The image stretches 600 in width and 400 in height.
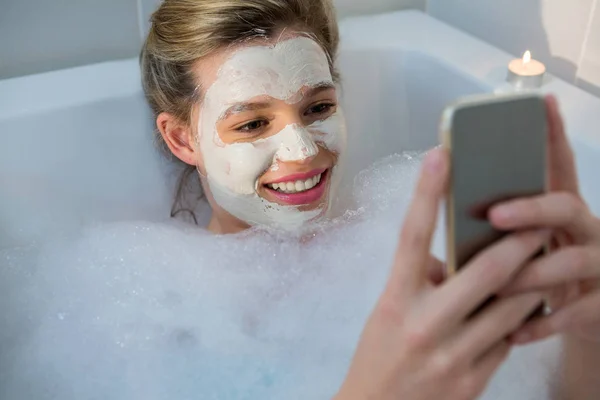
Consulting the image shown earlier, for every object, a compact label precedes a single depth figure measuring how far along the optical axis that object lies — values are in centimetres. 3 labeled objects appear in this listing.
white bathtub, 114
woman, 46
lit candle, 116
